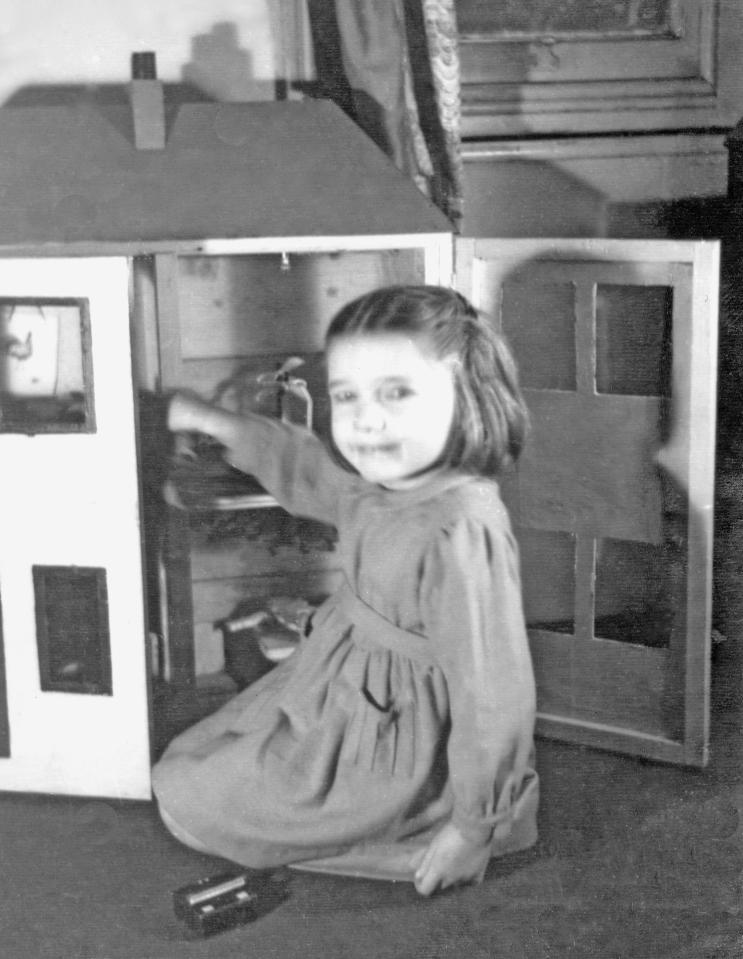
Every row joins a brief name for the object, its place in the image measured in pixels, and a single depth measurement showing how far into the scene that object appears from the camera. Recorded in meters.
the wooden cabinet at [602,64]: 1.73
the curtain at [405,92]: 1.58
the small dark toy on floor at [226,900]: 1.25
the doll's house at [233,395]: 1.48
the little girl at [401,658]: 1.24
